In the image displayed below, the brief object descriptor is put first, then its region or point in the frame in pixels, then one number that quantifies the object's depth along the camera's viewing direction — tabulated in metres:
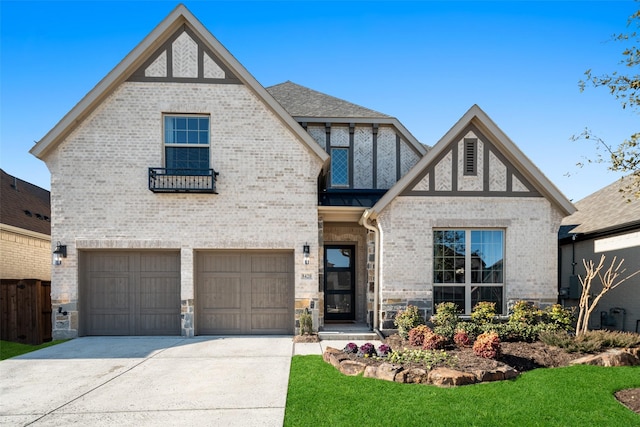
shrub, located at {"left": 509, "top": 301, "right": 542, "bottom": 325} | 9.95
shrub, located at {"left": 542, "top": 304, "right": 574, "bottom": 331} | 9.92
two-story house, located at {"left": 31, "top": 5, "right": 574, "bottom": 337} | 10.67
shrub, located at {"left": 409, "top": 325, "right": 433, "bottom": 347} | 8.95
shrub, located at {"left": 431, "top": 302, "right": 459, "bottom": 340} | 9.63
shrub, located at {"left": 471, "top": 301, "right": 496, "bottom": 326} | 9.92
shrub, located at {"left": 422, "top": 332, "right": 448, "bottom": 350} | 8.38
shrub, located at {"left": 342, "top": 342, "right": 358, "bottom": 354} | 8.27
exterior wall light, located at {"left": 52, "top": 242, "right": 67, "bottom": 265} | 10.74
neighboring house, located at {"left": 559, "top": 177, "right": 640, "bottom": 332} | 11.67
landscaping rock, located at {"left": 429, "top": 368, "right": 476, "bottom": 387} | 6.64
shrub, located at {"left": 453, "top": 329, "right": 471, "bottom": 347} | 8.81
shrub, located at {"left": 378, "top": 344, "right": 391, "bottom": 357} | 8.05
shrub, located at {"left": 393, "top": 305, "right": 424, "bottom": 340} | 9.91
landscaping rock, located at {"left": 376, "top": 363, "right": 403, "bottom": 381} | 6.92
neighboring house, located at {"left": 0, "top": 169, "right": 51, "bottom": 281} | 13.41
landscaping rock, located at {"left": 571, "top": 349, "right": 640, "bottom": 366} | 7.80
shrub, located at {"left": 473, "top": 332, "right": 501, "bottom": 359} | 7.80
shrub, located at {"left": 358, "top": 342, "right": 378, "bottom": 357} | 8.08
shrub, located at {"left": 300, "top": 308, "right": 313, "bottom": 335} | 10.56
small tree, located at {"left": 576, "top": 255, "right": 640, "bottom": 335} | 9.26
